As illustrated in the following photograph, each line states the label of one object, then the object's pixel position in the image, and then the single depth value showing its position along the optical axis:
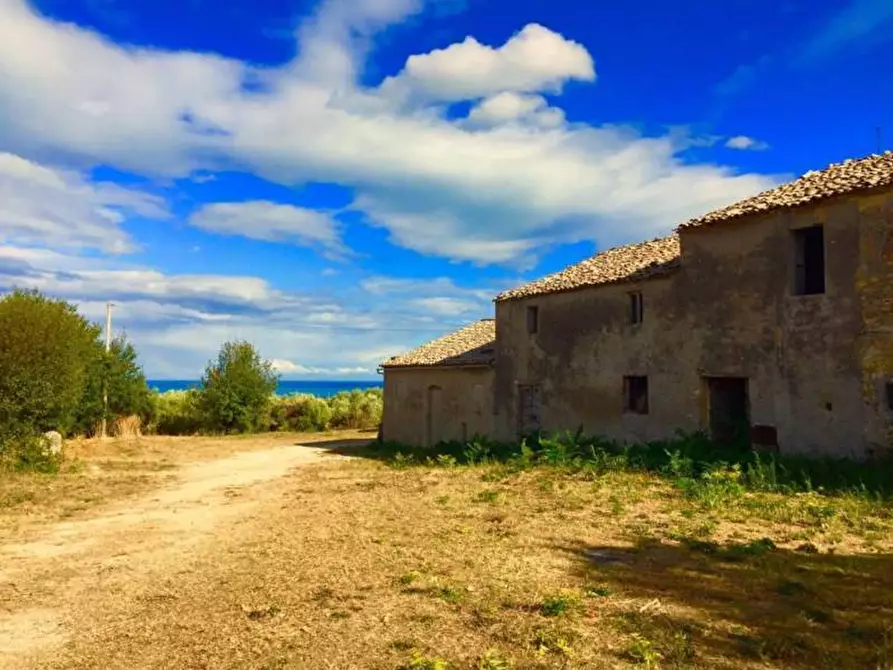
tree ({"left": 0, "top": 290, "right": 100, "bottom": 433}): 18.95
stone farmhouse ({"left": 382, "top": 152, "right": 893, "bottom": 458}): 12.96
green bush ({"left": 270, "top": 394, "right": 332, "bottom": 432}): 38.19
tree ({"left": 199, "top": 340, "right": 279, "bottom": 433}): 34.81
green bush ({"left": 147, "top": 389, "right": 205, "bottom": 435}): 35.47
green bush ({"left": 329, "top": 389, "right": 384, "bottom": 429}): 39.53
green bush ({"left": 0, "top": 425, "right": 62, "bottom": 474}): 17.89
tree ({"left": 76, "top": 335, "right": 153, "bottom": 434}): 28.88
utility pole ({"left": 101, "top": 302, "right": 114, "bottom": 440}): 29.67
